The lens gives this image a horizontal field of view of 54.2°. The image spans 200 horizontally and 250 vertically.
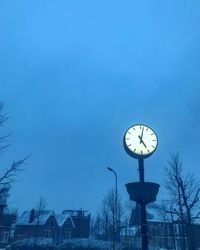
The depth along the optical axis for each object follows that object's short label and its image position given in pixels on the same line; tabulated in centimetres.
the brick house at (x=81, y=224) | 4625
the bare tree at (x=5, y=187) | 837
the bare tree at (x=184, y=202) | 1496
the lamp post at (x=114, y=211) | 1950
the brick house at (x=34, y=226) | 4359
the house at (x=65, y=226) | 4484
